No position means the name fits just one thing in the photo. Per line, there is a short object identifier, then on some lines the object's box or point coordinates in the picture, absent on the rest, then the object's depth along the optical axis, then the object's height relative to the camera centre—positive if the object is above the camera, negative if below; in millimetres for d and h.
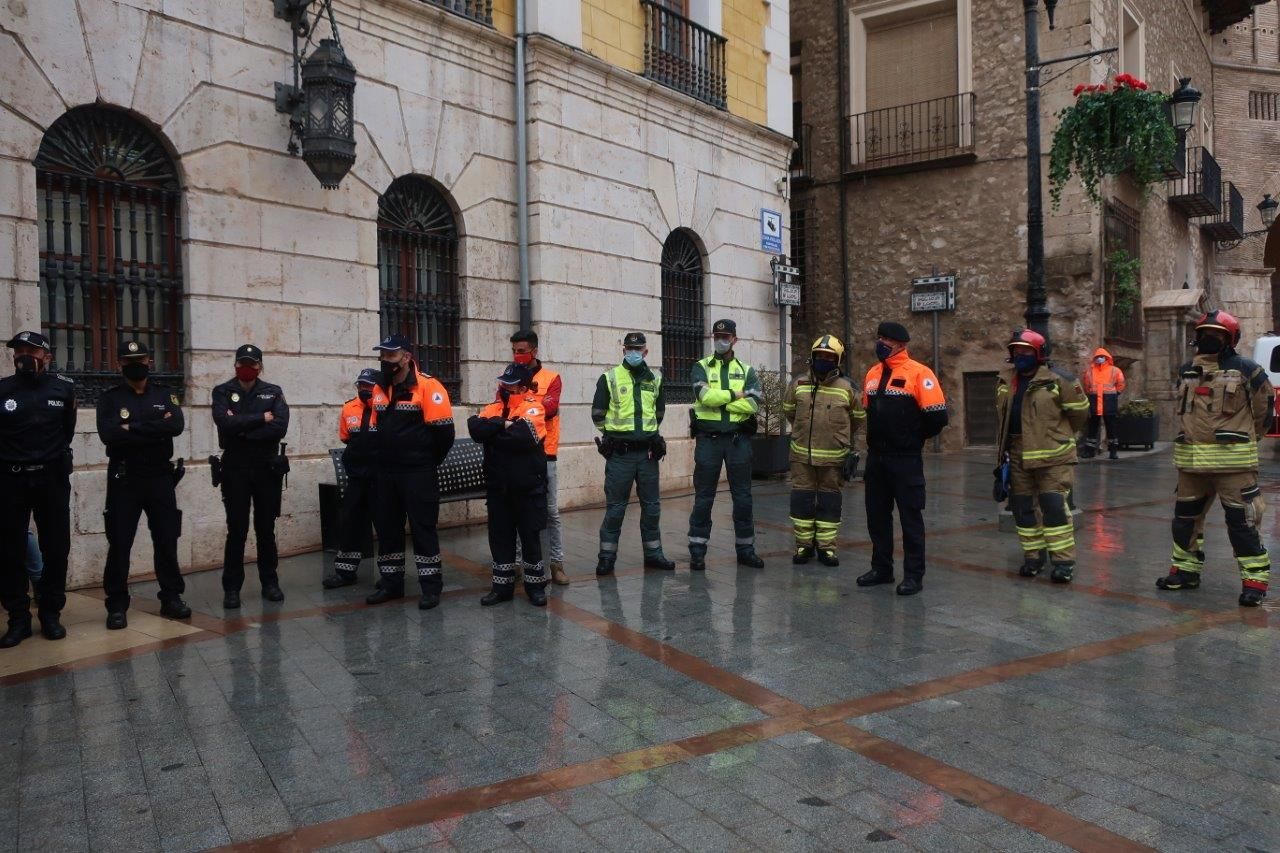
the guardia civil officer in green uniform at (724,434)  8195 -145
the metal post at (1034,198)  9977 +2073
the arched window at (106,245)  7711 +1421
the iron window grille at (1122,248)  18500 +2972
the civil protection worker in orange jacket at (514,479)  6969 -395
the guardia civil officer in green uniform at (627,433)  7957 -115
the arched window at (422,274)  10203 +1505
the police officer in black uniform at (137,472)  6488 -272
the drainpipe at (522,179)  11102 +2621
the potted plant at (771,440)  14234 -349
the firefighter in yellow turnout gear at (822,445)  8133 -248
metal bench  8969 -537
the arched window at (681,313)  13656 +1396
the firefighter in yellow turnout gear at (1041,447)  7574 -280
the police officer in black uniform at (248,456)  7059 -204
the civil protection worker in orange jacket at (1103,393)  16906 +235
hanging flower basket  13930 +3807
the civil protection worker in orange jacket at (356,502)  7750 -594
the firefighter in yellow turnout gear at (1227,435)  6801 -204
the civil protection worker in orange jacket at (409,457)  6980 -232
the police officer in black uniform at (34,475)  6094 -261
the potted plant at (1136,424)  17922 -297
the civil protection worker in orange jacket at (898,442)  7402 -216
